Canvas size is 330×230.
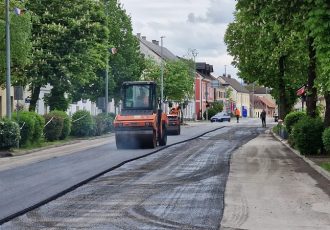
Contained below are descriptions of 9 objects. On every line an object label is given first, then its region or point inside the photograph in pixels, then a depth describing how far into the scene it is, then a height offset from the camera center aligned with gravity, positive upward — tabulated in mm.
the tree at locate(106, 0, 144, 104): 57656 +6043
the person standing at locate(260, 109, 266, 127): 64344 -700
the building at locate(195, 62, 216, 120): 115750 +5011
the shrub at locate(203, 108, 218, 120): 106438 +81
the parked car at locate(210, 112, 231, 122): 92688 -680
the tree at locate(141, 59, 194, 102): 77875 +4346
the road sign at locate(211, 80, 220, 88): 122125 +5621
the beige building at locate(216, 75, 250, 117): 148375 +4296
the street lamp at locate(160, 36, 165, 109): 73312 +4592
